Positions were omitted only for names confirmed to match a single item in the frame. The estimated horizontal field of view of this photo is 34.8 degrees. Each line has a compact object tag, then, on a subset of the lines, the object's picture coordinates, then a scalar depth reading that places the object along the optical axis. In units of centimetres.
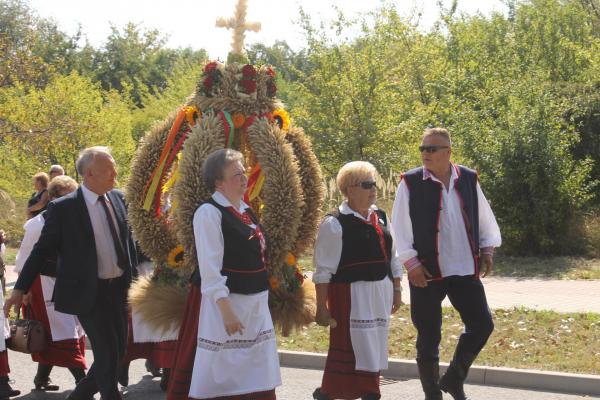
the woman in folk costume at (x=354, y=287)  607
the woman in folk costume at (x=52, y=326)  754
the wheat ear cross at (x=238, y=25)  664
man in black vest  640
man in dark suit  612
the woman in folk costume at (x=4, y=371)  730
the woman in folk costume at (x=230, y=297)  526
